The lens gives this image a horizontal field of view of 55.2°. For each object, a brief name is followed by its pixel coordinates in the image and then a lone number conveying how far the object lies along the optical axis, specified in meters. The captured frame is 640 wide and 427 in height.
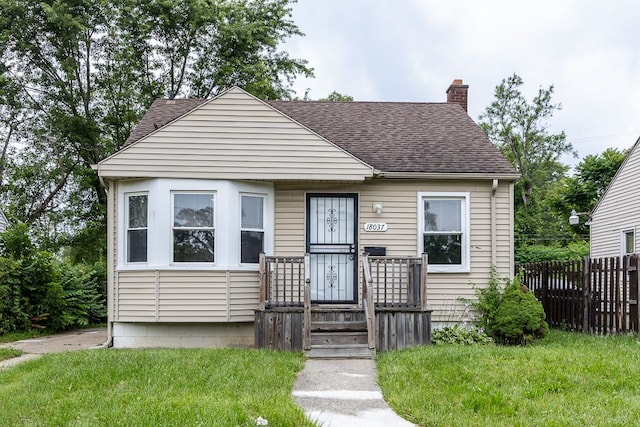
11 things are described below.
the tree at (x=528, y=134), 39.00
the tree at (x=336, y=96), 31.67
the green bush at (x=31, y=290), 12.99
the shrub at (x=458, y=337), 9.85
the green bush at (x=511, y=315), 9.77
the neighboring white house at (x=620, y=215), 16.50
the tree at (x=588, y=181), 27.17
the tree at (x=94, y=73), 21.89
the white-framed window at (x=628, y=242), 17.11
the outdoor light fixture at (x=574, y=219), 22.58
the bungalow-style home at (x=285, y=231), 9.95
